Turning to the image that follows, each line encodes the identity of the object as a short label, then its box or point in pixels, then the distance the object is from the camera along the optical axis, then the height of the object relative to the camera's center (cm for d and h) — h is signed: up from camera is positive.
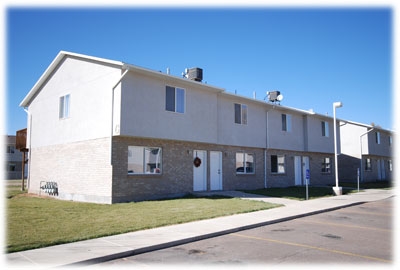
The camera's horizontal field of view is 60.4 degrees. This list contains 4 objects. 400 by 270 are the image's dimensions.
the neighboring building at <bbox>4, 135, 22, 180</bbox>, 4869 +77
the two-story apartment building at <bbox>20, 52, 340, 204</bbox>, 1509 +169
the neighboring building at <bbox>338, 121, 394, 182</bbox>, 3328 +168
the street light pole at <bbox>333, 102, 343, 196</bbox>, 1930 -117
